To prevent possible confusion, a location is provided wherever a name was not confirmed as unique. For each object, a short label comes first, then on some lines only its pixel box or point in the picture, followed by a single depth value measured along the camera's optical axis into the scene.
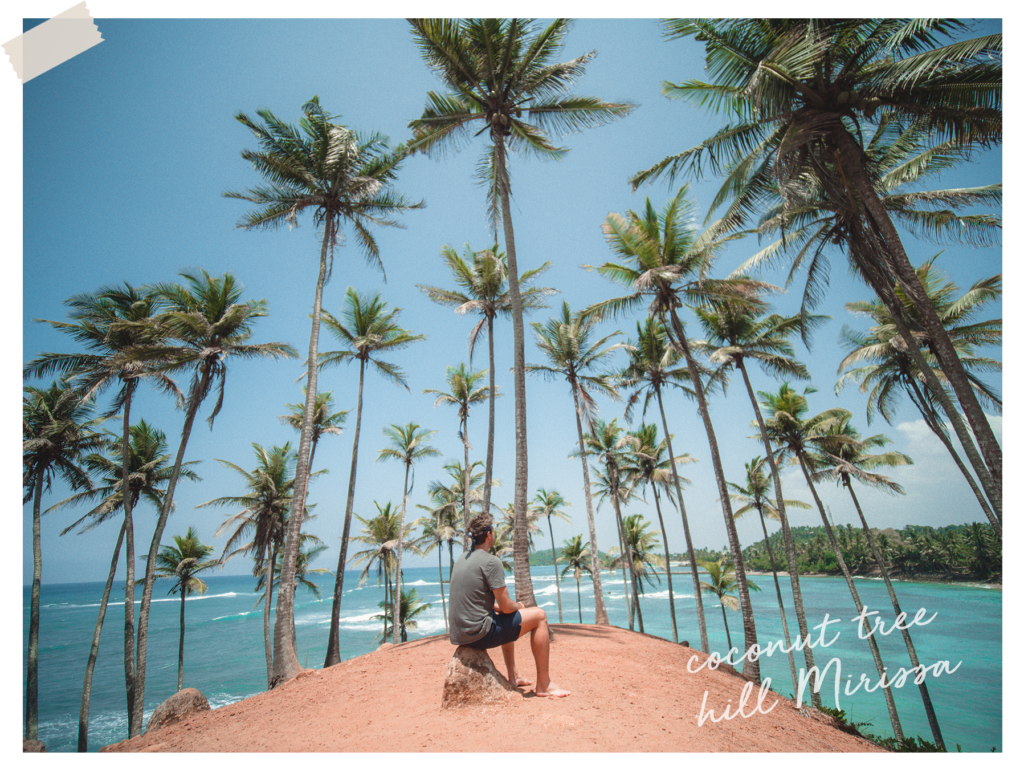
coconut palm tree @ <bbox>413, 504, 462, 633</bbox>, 26.53
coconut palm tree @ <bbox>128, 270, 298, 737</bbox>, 12.41
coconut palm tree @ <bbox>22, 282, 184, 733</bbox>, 13.59
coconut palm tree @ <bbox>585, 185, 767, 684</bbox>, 11.39
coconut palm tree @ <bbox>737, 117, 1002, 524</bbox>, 7.63
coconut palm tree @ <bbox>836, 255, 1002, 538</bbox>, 11.07
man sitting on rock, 3.74
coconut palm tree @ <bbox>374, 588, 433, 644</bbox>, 27.72
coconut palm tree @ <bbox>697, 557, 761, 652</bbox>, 24.59
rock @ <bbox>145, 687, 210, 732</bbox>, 5.59
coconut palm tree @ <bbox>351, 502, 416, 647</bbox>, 26.22
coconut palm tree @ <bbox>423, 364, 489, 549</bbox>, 21.38
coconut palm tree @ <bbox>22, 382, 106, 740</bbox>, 14.98
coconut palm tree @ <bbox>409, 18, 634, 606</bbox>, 9.13
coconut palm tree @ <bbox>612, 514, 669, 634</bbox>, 26.50
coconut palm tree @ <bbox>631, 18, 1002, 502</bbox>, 5.83
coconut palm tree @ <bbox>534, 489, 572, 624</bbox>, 32.34
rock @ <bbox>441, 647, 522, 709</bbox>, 3.75
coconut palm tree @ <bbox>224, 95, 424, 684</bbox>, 11.70
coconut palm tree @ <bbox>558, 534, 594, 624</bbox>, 30.62
